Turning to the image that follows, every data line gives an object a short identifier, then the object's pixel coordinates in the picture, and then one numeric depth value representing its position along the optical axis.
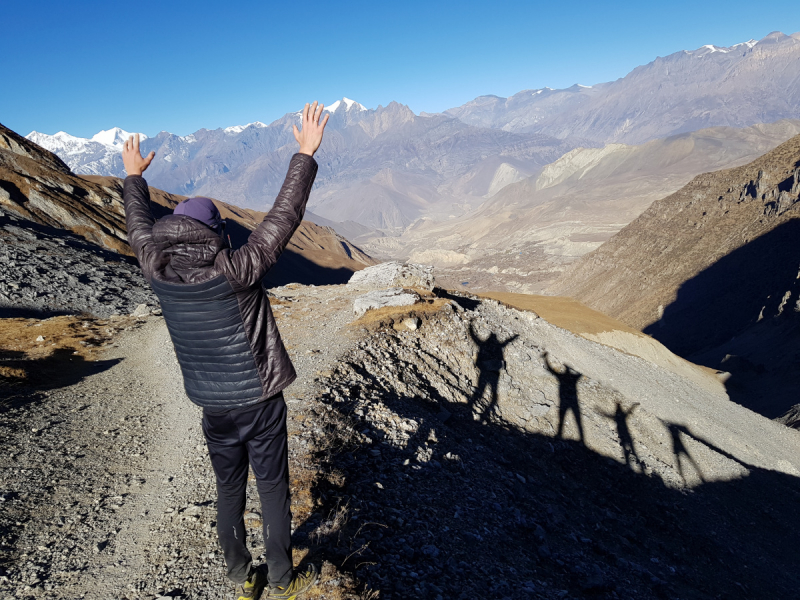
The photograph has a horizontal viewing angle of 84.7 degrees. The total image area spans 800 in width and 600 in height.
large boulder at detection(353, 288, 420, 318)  13.41
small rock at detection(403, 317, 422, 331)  12.65
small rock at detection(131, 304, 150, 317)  15.07
